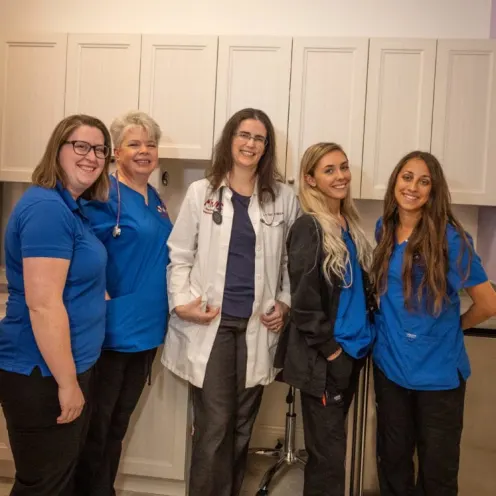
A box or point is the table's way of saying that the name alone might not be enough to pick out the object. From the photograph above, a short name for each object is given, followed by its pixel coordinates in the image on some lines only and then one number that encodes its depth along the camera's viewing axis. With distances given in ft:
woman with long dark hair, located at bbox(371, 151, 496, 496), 5.04
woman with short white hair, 5.55
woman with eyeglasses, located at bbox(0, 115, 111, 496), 3.96
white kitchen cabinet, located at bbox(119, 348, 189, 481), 6.74
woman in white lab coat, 5.70
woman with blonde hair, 5.19
